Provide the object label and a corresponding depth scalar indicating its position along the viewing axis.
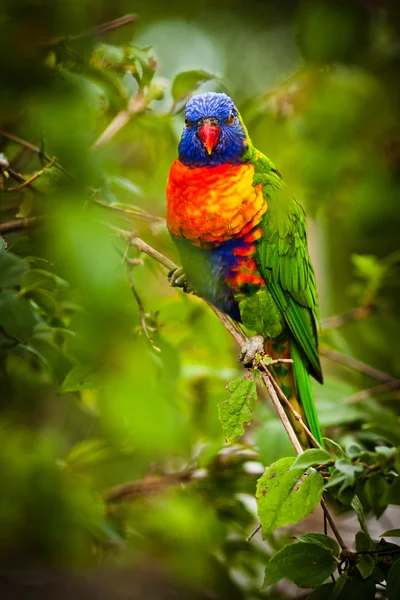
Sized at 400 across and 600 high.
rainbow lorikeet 2.79
